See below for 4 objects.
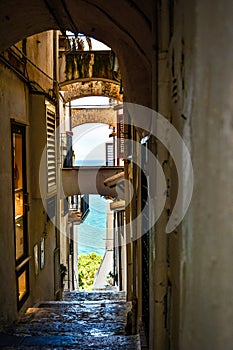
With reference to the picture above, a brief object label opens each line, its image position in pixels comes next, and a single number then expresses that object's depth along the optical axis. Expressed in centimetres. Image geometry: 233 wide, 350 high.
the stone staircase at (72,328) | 384
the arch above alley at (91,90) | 1168
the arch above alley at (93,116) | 1903
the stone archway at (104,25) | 272
